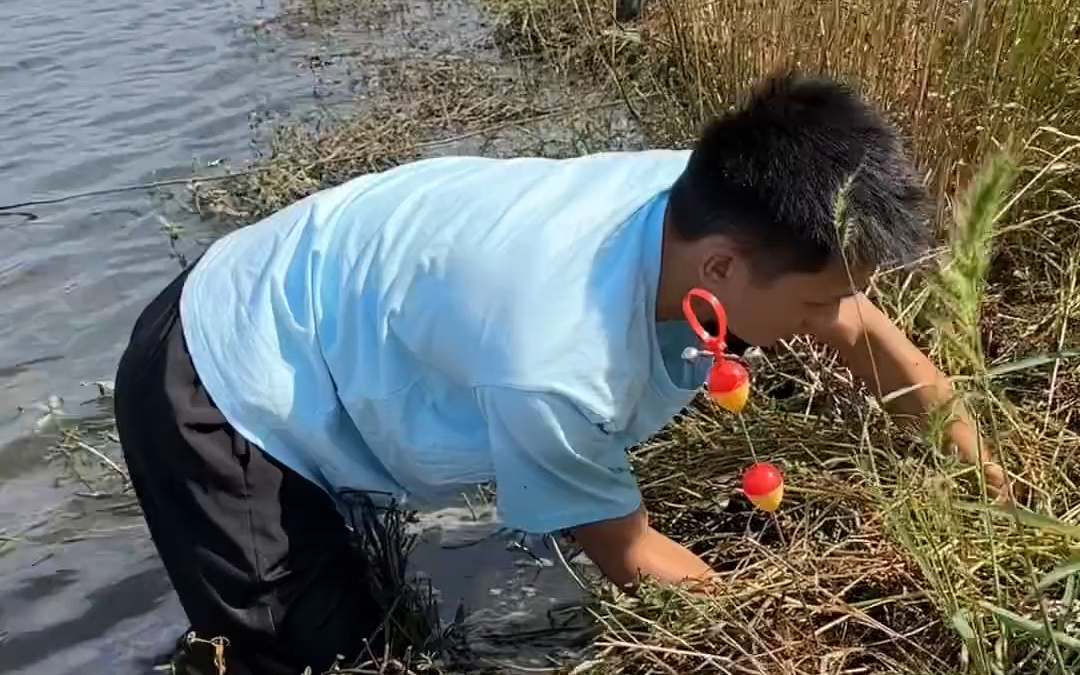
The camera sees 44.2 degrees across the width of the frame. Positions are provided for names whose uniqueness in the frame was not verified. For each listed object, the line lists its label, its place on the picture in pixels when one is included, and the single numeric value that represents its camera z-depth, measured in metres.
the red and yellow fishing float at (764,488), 1.55
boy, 1.65
